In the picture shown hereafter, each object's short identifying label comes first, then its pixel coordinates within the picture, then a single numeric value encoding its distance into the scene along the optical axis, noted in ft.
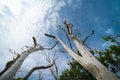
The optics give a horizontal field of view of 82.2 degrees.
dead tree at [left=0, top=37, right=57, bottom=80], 6.71
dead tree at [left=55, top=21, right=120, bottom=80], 6.57
